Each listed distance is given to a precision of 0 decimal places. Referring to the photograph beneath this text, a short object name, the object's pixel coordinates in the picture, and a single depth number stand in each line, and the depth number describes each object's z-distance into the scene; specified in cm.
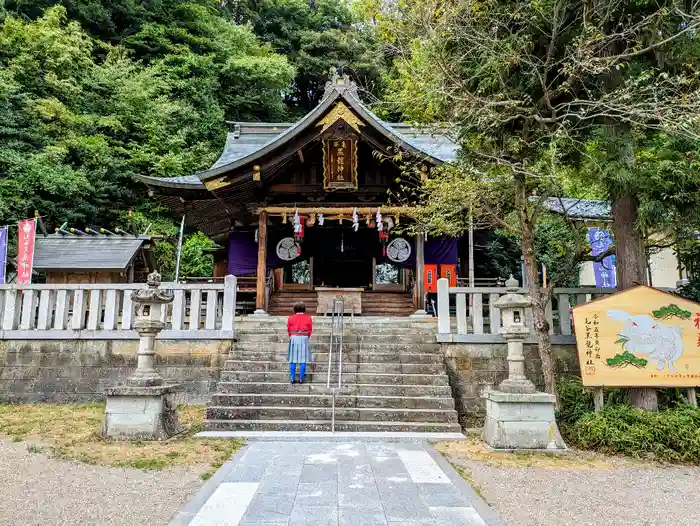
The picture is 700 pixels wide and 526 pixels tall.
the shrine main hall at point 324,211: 987
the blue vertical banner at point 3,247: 1109
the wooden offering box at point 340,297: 1126
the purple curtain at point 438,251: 1253
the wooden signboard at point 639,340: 611
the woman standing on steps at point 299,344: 708
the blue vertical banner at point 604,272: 1235
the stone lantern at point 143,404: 582
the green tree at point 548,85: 588
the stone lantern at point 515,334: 589
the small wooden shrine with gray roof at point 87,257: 1456
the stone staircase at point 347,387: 648
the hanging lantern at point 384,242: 1186
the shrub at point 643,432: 540
